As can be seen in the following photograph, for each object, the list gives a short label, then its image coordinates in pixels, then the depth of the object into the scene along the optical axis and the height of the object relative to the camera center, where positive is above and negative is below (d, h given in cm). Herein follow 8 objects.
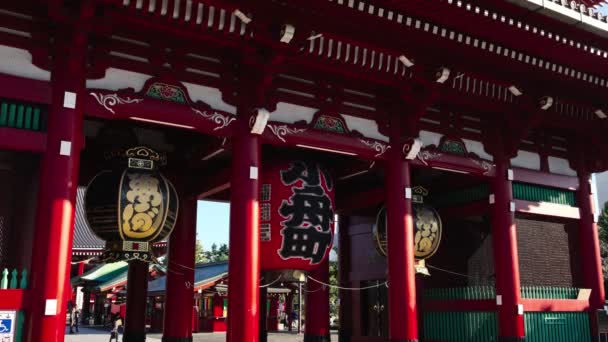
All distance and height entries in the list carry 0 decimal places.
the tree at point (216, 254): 8263 +701
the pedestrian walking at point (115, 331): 1795 -92
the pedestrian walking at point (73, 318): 2498 -74
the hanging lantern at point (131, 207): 859 +144
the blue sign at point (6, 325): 694 -29
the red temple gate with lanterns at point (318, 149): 777 +276
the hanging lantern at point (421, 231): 1159 +146
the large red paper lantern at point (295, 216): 973 +148
